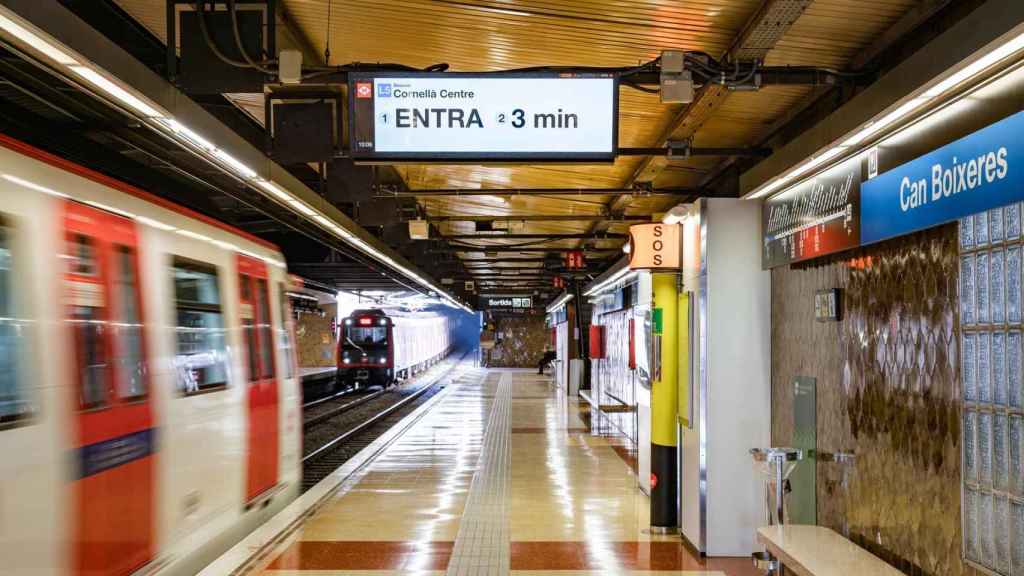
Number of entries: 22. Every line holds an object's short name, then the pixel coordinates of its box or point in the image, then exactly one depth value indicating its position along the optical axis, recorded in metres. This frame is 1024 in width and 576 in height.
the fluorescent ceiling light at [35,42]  3.78
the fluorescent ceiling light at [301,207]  9.00
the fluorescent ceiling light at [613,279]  14.47
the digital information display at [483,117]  5.57
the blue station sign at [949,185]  3.77
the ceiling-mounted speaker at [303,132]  8.21
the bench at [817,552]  5.06
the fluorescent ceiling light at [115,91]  4.45
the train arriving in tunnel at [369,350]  31.91
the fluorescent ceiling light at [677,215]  7.96
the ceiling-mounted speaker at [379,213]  12.89
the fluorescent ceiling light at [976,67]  3.32
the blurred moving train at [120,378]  4.18
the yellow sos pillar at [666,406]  8.28
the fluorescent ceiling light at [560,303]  28.00
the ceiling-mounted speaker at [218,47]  6.15
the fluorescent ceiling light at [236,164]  6.47
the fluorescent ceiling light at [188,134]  5.59
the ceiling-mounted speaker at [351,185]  10.84
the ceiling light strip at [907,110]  3.43
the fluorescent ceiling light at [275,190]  7.79
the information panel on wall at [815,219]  5.67
